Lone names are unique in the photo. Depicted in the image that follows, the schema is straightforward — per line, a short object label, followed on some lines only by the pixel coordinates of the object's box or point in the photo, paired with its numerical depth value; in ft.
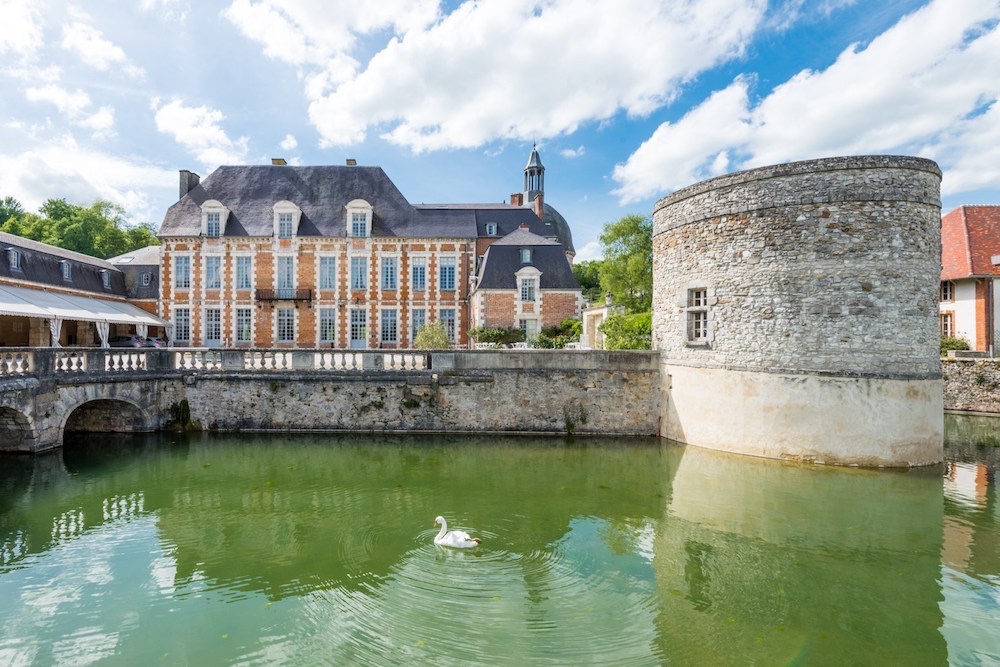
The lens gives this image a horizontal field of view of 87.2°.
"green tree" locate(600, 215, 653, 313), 74.13
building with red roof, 63.98
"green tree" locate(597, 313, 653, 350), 50.90
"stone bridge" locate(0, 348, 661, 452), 40.68
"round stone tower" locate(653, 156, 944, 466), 31.73
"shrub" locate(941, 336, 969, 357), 63.21
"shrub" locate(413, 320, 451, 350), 55.98
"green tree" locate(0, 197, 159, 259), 102.99
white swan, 21.07
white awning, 52.03
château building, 76.48
